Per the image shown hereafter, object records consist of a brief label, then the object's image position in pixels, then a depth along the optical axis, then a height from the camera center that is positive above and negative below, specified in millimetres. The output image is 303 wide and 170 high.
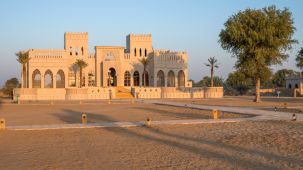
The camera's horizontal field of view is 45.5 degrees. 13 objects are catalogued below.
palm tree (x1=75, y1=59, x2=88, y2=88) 60050 +4653
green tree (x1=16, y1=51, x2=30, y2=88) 56025 +5067
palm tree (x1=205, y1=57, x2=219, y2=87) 62328 +4700
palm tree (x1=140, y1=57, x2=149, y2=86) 63562 +5087
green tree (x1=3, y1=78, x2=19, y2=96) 73162 +1547
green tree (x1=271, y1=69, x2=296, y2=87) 109875 +3886
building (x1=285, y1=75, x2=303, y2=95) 74362 +1670
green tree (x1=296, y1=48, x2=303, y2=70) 53462 +4534
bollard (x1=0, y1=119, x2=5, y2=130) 16703 -1460
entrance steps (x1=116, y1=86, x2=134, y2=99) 56781 -299
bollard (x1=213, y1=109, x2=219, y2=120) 20169 -1382
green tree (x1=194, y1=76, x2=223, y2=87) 127412 +3338
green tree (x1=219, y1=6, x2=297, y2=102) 37625 +5625
